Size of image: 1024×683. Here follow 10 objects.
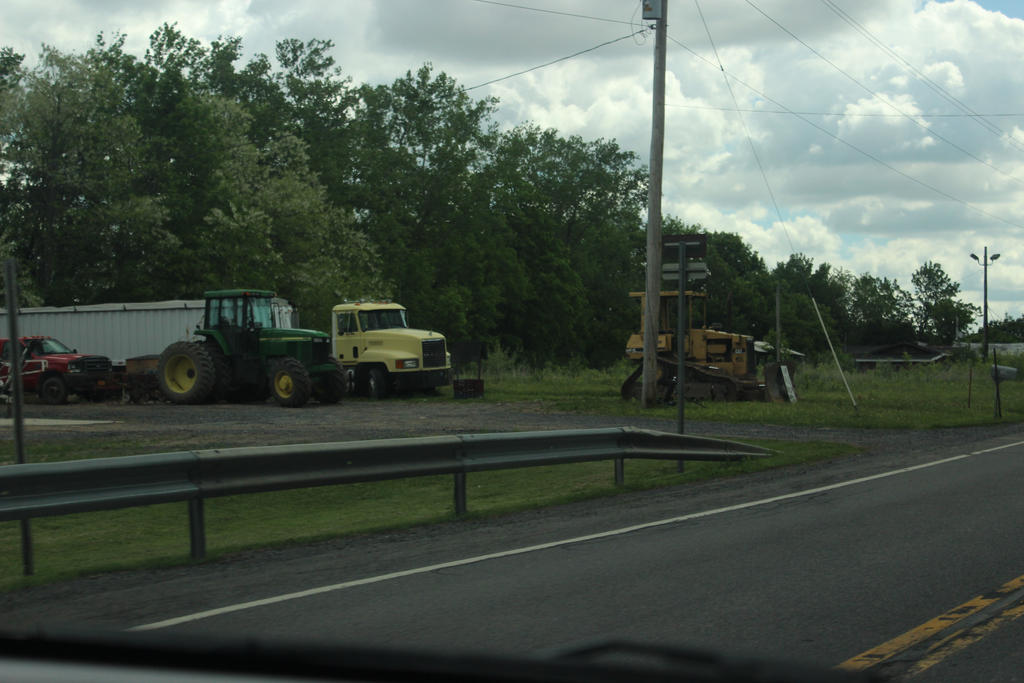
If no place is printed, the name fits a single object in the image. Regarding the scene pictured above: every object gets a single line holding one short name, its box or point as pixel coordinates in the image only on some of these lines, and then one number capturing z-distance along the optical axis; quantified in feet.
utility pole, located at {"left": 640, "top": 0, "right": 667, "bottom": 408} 85.66
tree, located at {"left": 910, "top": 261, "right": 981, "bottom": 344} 537.65
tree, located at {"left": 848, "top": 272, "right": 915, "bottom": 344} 521.65
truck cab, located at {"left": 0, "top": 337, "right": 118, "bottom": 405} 102.17
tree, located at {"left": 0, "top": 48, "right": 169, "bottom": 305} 144.97
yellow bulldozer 95.86
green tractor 96.43
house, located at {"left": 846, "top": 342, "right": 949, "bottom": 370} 426.10
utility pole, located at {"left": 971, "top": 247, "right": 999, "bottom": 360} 226.58
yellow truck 104.68
